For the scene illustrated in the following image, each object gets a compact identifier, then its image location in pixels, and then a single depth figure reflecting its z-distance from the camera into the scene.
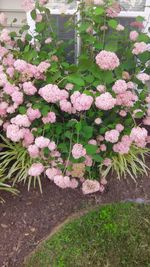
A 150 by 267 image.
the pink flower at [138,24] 2.56
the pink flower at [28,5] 2.35
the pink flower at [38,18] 2.44
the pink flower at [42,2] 2.38
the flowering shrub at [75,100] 2.08
